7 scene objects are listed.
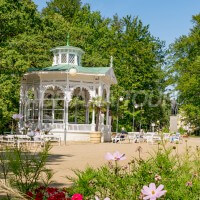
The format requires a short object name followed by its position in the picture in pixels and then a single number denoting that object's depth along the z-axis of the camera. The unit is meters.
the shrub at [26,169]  3.94
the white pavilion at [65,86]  26.39
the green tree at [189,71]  49.47
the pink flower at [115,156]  3.18
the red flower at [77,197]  2.62
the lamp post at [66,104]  22.50
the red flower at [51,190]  3.40
